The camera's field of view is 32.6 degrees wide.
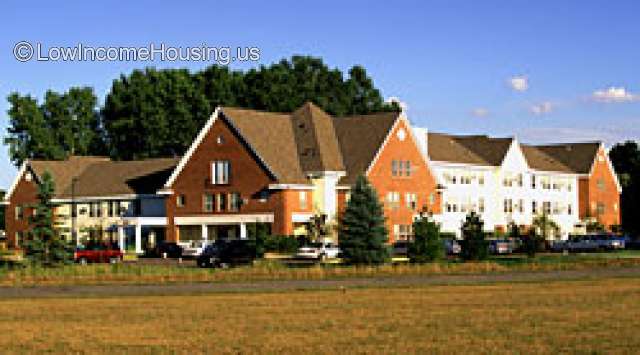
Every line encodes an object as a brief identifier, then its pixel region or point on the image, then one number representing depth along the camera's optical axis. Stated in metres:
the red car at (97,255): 71.88
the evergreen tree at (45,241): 60.16
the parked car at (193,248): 75.44
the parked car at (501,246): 75.56
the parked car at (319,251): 69.00
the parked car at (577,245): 78.06
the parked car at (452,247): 74.94
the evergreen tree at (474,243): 56.50
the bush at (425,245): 55.59
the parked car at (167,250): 78.12
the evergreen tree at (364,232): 56.00
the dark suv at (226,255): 60.09
